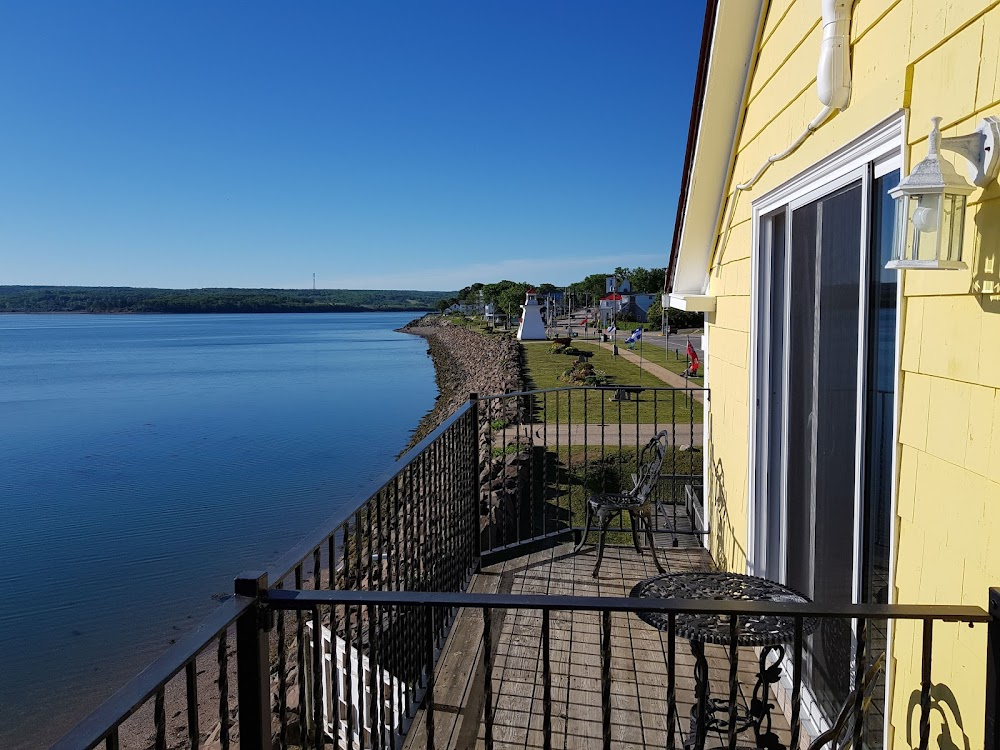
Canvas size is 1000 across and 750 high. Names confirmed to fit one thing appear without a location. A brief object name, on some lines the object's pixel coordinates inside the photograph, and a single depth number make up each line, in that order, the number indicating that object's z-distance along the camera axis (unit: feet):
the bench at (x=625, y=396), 50.15
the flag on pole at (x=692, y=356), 48.88
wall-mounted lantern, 5.82
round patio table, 8.07
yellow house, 6.12
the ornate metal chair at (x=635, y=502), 16.34
